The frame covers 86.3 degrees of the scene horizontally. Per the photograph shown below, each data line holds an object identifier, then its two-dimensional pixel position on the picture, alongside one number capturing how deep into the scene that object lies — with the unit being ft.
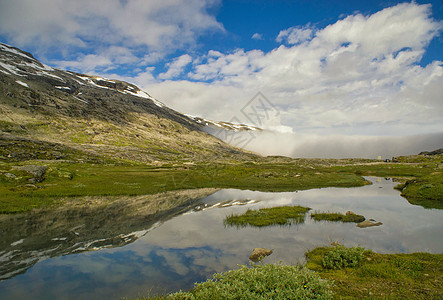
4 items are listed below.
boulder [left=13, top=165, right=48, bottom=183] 157.77
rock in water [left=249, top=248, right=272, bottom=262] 63.08
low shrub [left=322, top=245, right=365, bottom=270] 54.83
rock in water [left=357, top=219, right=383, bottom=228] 91.56
